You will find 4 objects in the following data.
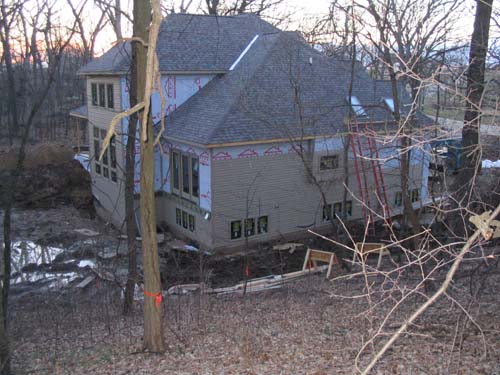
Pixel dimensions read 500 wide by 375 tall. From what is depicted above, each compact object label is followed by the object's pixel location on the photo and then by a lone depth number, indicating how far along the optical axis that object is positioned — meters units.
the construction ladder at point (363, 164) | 15.66
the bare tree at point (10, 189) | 7.20
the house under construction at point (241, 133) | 15.61
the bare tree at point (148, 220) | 6.14
